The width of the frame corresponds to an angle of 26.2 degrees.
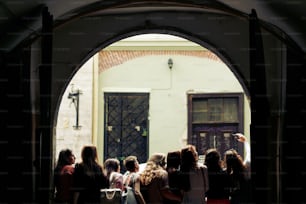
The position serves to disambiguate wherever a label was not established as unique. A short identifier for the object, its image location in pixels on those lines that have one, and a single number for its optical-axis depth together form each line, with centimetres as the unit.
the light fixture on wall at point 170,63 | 1291
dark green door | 1285
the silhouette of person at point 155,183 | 588
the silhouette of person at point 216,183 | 572
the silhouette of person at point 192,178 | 570
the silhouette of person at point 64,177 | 586
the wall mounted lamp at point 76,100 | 1245
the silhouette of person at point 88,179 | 556
